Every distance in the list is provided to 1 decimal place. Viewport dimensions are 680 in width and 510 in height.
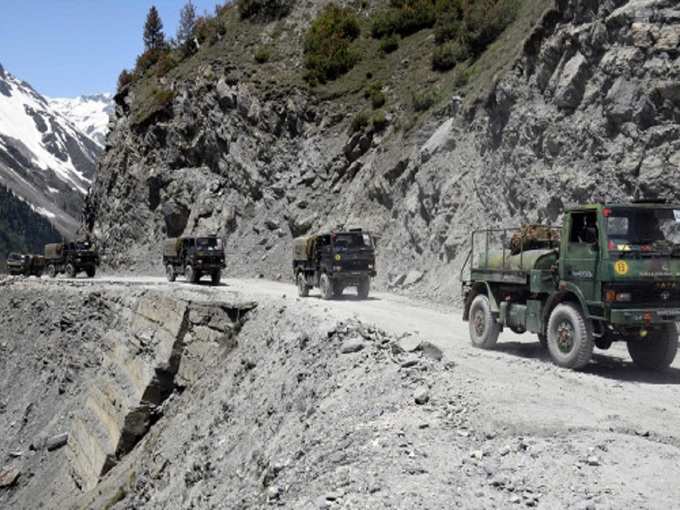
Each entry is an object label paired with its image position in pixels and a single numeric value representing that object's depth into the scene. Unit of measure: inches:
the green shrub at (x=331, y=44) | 1812.3
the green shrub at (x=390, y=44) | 1769.2
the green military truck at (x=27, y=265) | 1789.2
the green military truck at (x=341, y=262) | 928.9
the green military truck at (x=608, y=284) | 411.2
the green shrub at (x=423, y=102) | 1347.2
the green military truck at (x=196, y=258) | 1258.0
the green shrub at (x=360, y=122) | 1539.1
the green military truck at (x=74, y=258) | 1615.4
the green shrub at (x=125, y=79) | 2407.2
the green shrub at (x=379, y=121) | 1492.4
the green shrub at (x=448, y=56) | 1460.4
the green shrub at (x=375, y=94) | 1585.9
